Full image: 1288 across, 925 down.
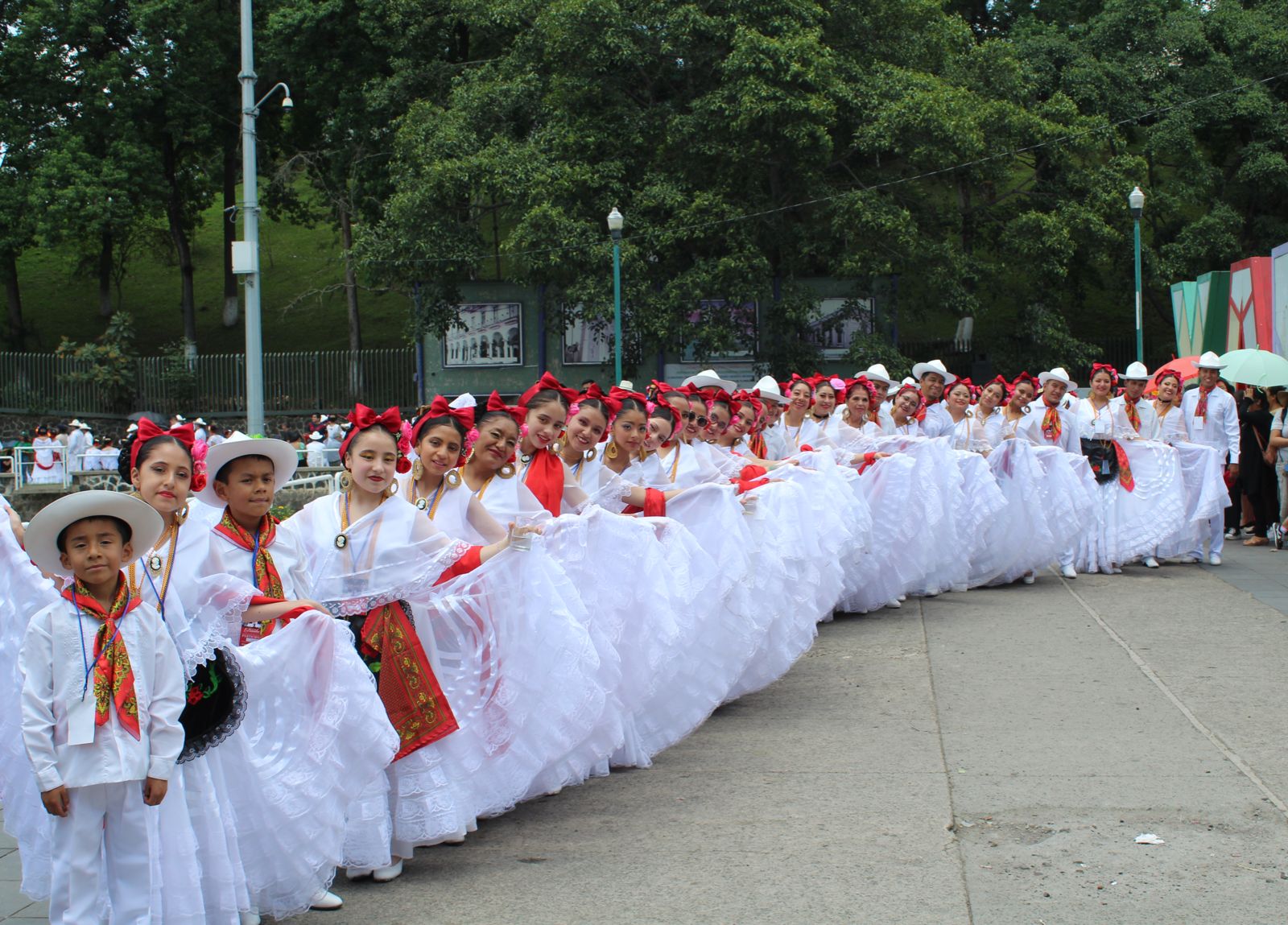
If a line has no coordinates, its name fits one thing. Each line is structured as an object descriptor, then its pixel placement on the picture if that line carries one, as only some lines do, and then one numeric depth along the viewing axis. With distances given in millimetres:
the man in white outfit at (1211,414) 13883
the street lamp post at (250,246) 18469
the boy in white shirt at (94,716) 3582
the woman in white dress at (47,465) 24438
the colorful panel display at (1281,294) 18047
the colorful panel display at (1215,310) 22045
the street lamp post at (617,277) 23078
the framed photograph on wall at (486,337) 30406
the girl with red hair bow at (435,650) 4766
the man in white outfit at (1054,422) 12219
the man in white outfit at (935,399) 12273
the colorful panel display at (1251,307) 19125
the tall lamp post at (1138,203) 23484
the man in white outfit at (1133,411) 12984
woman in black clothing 14922
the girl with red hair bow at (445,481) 5297
